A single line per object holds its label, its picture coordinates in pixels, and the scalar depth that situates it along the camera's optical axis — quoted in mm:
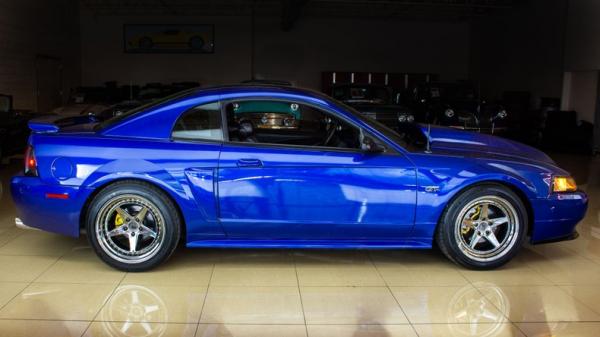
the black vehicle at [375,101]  10766
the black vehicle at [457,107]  11727
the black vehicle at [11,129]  8070
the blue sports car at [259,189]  3730
